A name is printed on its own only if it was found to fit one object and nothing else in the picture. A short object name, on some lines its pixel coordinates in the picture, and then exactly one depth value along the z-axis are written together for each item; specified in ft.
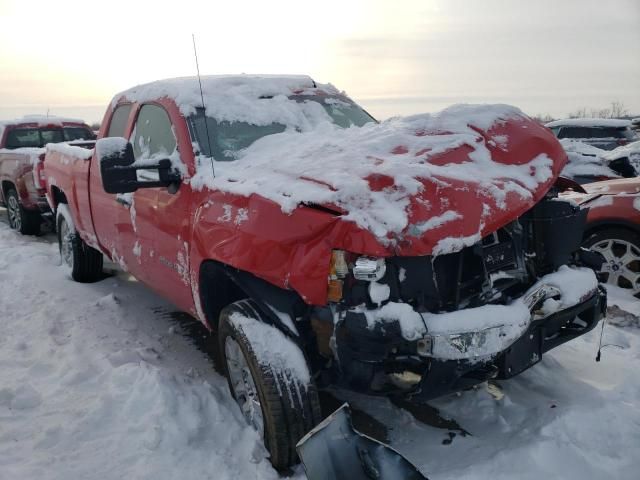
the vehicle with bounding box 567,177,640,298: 15.02
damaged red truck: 7.70
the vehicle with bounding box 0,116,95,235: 26.50
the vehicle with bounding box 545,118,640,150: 42.19
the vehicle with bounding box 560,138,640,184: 22.99
